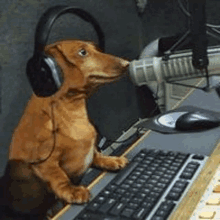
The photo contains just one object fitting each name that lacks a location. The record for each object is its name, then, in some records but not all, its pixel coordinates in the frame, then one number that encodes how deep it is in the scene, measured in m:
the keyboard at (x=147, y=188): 0.62
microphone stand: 0.85
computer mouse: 0.94
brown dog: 0.68
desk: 0.62
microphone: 0.86
